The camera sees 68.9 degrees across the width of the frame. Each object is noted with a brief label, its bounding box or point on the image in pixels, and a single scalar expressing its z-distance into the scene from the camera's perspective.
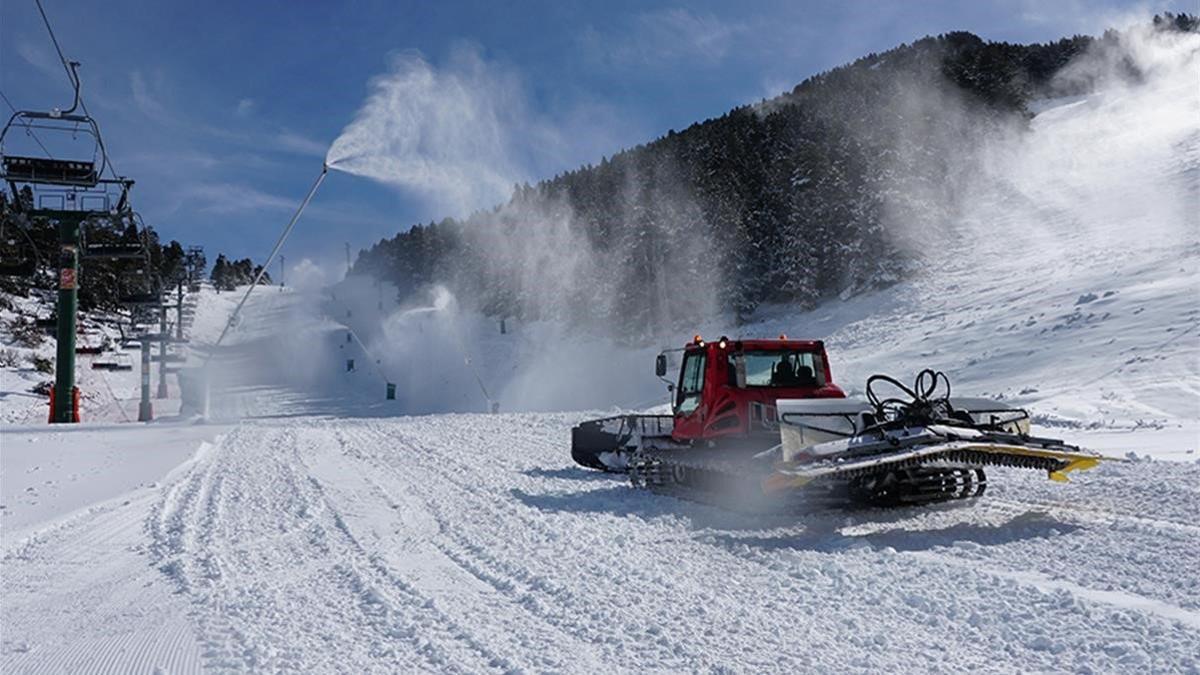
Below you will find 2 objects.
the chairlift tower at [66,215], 26.56
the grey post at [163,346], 39.00
